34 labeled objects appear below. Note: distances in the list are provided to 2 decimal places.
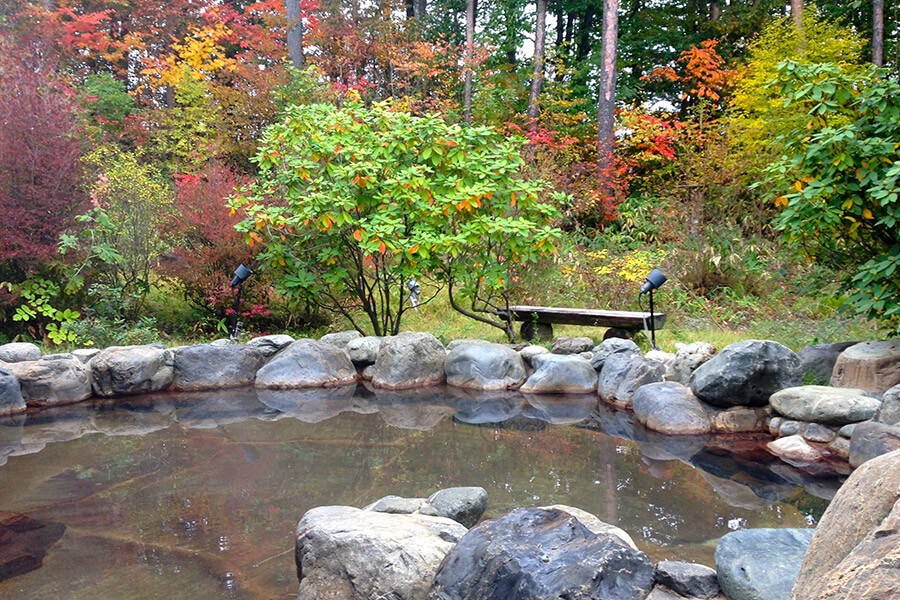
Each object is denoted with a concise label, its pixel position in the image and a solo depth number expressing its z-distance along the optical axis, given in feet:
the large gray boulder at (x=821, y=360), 19.69
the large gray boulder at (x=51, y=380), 20.61
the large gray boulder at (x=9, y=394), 19.85
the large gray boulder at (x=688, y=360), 20.75
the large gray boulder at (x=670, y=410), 18.61
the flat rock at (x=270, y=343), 24.22
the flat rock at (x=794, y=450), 16.43
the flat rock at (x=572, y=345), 24.64
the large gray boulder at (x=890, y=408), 15.05
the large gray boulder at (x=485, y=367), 23.43
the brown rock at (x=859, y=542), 4.72
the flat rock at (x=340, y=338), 25.46
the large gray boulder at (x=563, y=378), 22.76
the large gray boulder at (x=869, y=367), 17.22
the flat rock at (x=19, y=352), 21.67
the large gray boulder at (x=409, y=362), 23.63
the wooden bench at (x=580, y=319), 24.84
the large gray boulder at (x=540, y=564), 8.09
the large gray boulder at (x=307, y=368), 23.31
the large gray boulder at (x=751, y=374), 18.34
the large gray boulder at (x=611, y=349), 22.97
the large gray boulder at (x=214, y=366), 23.02
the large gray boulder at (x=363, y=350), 24.56
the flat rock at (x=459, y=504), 12.00
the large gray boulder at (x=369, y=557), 9.32
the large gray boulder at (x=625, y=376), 21.08
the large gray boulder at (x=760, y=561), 8.46
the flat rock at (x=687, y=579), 8.81
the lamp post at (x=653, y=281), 23.54
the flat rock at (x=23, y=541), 11.09
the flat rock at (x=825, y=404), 16.17
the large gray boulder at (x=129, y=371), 21.85
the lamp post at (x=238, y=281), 24.59
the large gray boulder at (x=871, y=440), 14.24
